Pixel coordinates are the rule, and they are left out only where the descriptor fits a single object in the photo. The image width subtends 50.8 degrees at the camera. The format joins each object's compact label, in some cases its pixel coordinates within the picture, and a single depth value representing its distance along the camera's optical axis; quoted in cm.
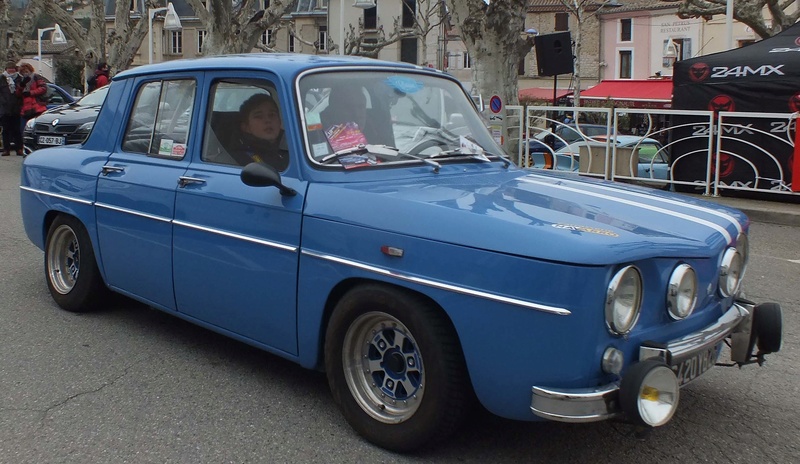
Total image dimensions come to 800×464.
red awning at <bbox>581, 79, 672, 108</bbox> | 3741
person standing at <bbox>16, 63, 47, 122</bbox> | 1825
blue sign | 1470
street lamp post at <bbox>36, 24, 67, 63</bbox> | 3797
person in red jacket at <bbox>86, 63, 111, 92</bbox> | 1988
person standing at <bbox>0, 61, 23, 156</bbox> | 1812
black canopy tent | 1234
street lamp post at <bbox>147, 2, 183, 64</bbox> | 2519
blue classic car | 300
